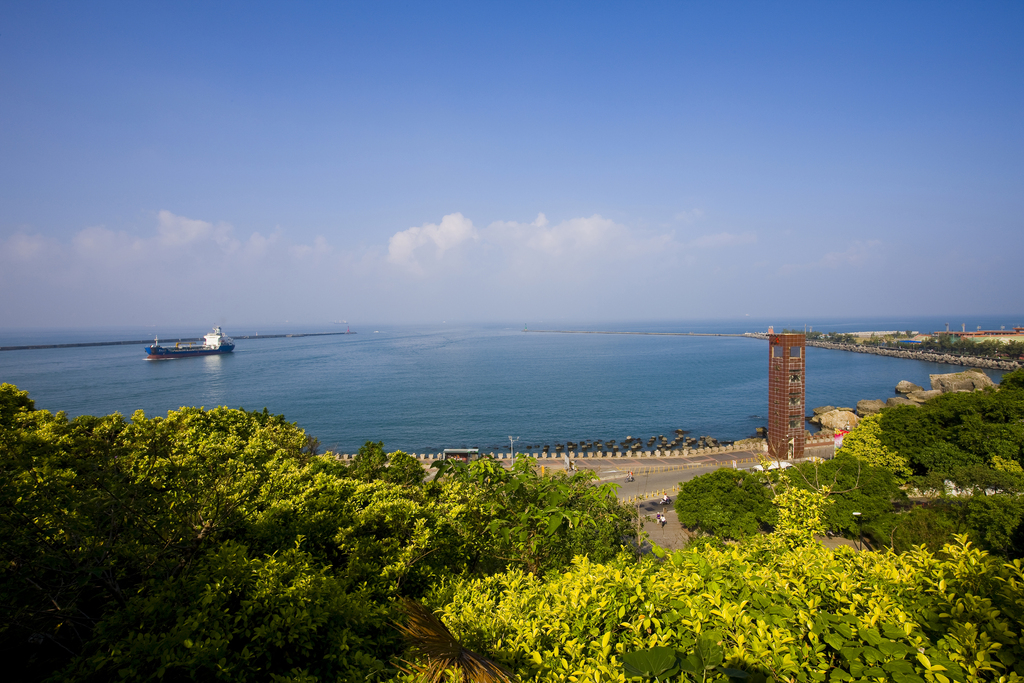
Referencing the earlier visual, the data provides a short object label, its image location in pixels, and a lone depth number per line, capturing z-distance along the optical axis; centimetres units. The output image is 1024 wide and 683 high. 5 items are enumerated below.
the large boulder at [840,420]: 4359
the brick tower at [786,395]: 3127
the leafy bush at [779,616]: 330
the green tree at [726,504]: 1781
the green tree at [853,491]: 1772
